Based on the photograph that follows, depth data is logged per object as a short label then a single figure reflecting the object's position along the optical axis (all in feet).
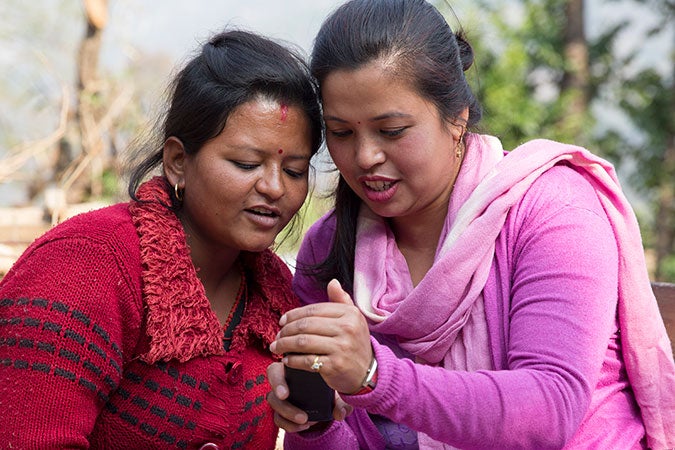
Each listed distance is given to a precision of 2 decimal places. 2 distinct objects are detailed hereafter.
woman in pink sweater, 5.98
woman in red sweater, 6.19
